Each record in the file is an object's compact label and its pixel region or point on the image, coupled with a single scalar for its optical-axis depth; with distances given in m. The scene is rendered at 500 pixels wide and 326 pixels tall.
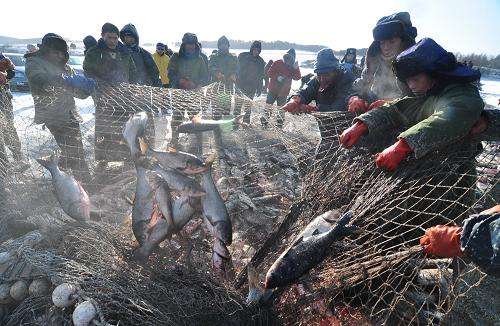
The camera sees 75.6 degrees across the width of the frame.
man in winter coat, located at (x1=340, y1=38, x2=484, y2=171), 2.57
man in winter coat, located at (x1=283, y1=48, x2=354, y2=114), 4.84
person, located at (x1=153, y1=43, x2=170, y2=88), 8.86
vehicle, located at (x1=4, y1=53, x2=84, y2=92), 12.02
